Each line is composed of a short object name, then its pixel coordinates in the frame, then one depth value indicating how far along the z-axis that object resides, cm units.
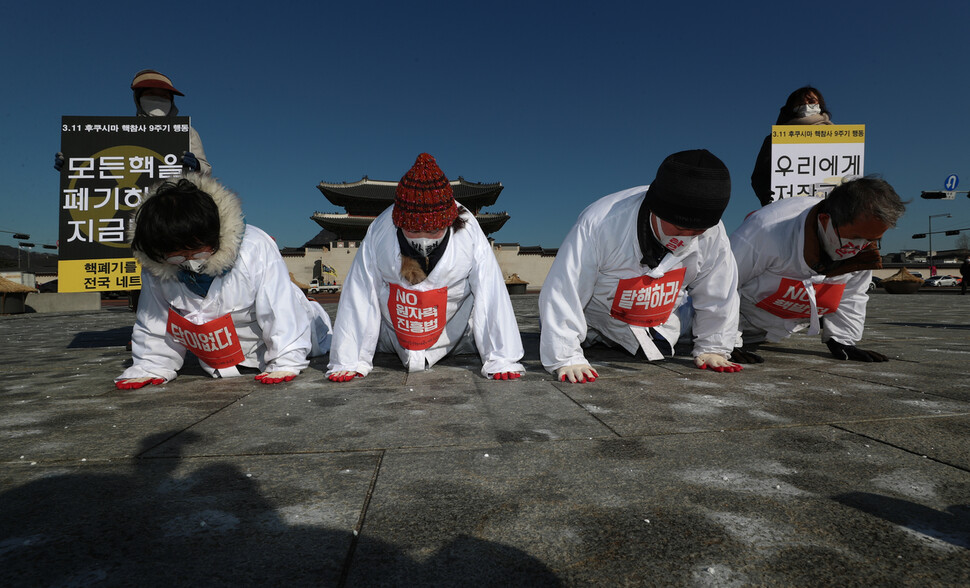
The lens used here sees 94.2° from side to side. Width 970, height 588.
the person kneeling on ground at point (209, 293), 224
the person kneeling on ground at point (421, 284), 253
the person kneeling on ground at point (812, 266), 258
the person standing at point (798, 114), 387
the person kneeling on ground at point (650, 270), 220
